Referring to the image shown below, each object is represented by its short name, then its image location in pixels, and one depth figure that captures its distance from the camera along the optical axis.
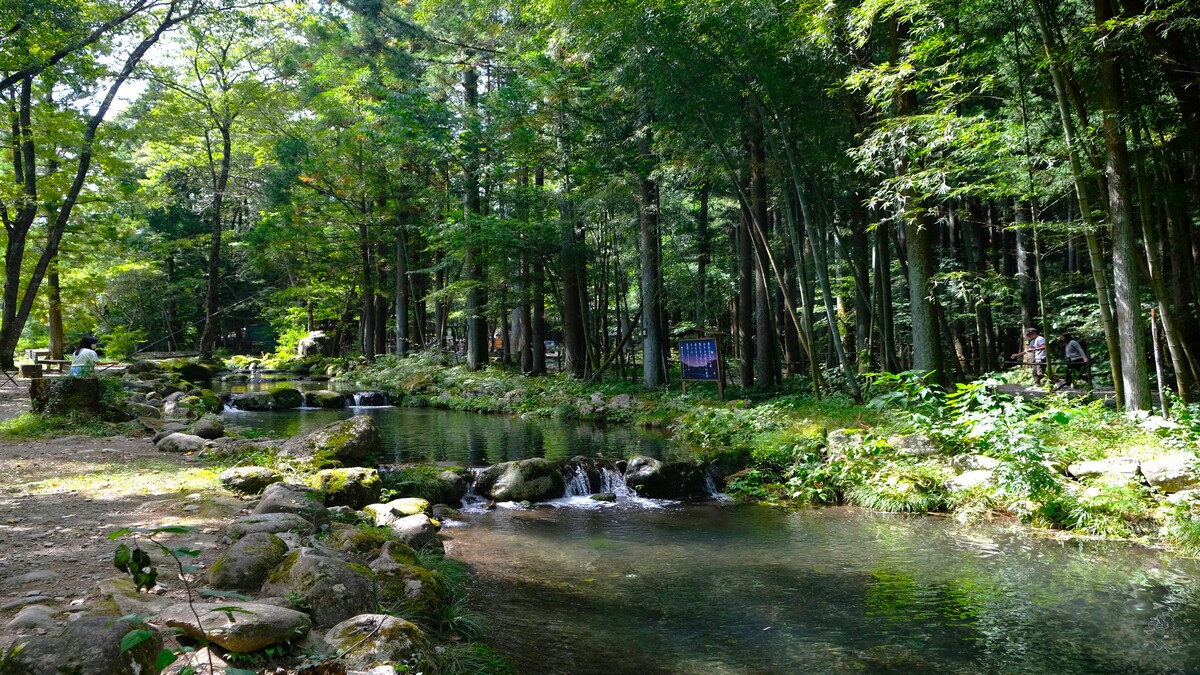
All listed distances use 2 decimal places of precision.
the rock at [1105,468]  6.66
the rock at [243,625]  3.06
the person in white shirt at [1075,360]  11.73
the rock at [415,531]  6.10
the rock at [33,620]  2.82
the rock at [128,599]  3.34
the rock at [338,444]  8.73
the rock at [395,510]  6.74
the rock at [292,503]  5.96
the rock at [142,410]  11.35
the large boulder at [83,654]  2.48
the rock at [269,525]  5.07
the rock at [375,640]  3.41
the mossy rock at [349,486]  7.29
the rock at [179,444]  8.91
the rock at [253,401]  17.16
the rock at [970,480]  7.58
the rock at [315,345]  32.38
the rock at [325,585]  3.88
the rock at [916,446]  8.29
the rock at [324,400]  18.08
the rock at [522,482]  8.90
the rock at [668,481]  9.21
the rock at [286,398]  17.47
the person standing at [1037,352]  12.38
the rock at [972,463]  7.82
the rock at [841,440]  8.94
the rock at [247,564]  4.09
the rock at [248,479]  6.89
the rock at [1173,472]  6.29
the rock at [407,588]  4.38
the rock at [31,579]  3.72
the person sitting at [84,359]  11.05
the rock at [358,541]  5.27
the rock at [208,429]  10.18
